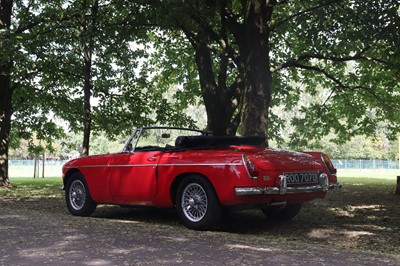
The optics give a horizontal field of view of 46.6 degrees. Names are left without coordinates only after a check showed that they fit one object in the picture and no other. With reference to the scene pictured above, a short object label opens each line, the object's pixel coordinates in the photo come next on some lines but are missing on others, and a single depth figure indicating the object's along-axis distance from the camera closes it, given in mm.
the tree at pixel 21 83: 13938
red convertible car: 6434
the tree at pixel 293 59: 10742
